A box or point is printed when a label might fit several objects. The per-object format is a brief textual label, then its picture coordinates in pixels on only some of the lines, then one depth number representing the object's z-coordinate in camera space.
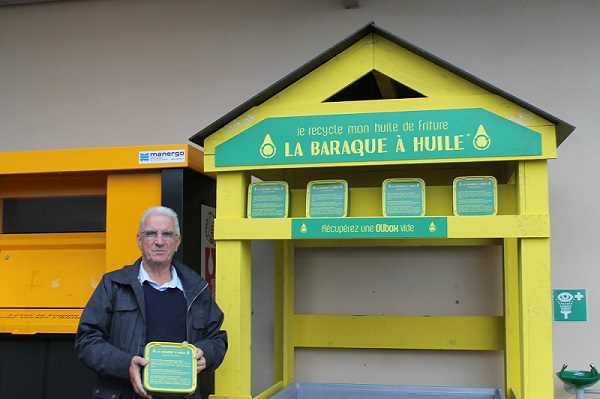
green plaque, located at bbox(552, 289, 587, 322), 3.80
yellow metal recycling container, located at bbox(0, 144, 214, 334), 3.20
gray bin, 3.50
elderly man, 2.39
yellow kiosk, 2.53
